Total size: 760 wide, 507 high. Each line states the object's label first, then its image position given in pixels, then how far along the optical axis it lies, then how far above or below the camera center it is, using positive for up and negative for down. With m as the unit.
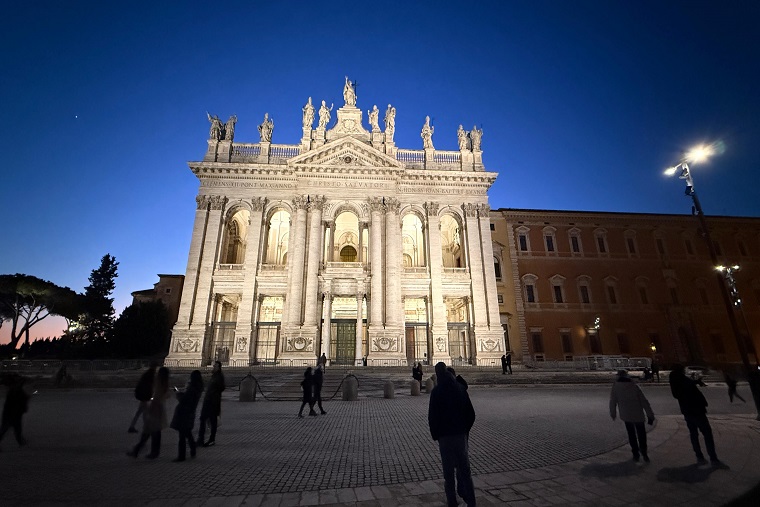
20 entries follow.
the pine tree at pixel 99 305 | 33.84 +5.33
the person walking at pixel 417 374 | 15.58 -1.03
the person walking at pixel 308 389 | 10.11 -1.11
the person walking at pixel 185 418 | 5.57 -1.05
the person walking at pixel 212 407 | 6.61 -1.07
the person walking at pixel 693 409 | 5.17 -0.93
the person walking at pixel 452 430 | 3.75 -0.88
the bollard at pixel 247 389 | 13.39 -1.44
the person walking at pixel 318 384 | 10.40 -0.97
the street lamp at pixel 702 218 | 8.13 +3.52
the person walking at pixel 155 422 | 5.74 -1.17
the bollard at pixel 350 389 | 13.59 -1.49
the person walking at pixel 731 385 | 11.34 -1.17
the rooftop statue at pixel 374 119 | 32.21 +21.79
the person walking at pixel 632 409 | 5.36 -0.93
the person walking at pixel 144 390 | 7.16 -0.77
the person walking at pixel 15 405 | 6.30 -0.97
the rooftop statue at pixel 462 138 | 32.34 +20.16
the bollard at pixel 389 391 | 13.97 -1.62
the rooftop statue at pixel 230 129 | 30.56 +19.96
